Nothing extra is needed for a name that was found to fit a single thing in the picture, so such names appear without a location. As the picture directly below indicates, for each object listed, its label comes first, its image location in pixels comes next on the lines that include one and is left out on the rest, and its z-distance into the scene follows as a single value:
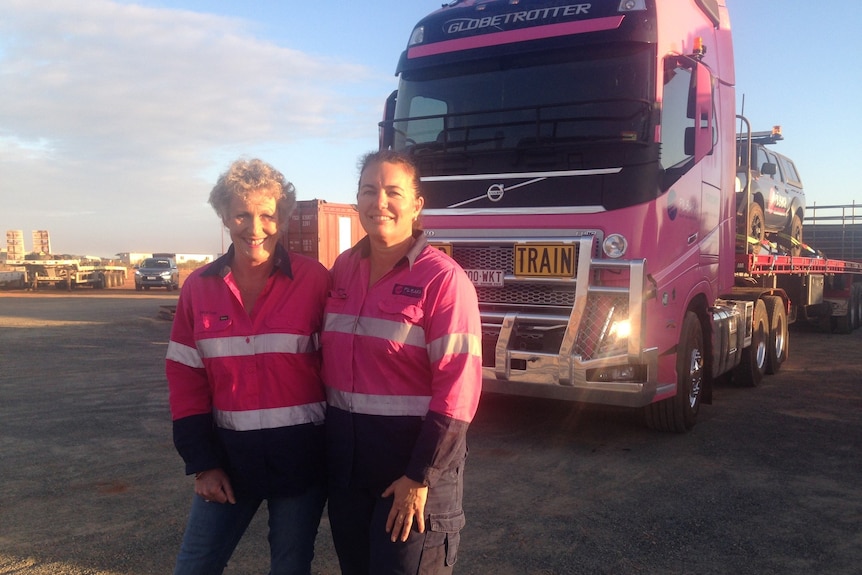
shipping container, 15.20
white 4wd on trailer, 8.40
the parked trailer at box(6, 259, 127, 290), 32.22
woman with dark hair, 1.94
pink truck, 4.85
